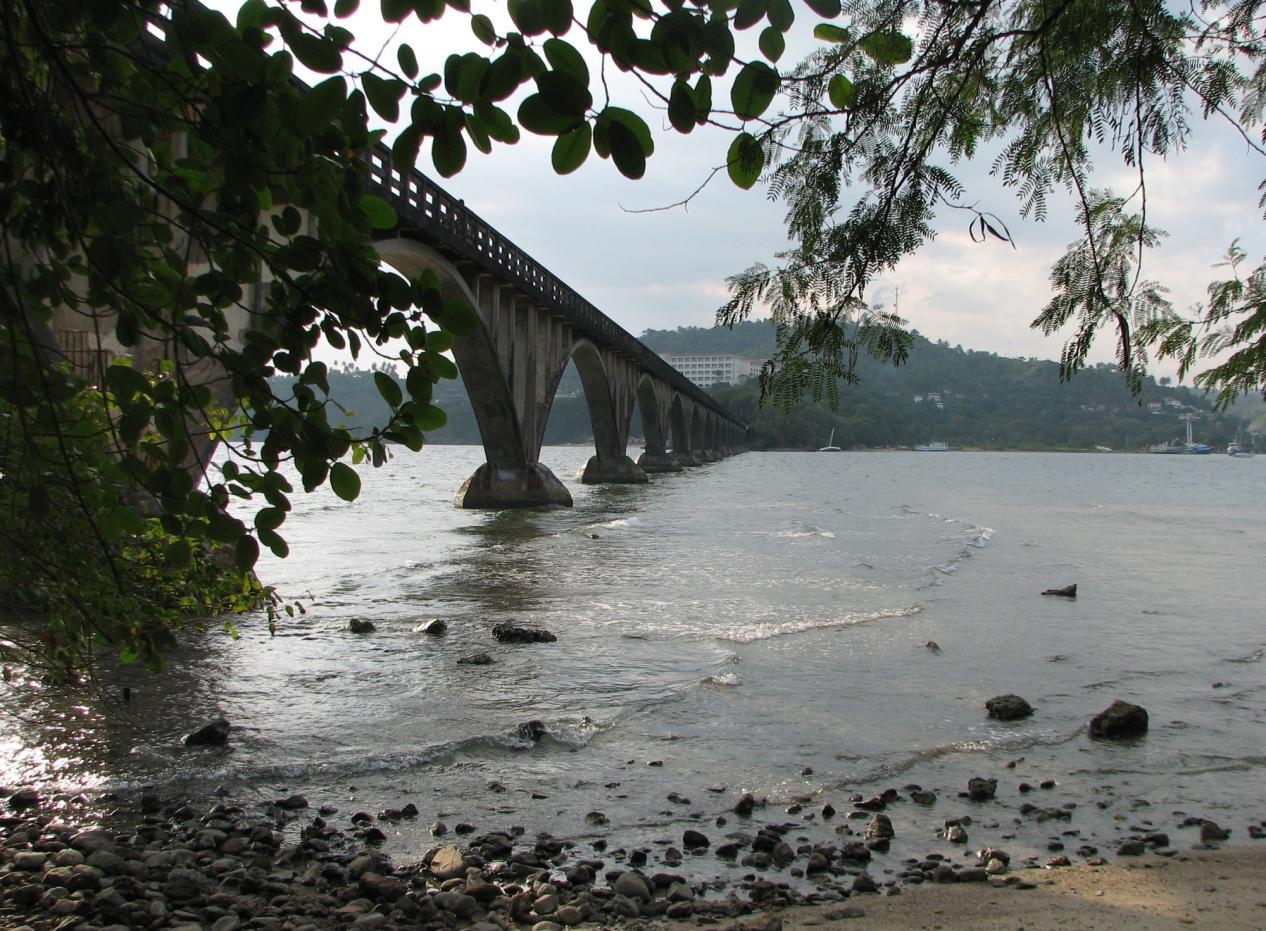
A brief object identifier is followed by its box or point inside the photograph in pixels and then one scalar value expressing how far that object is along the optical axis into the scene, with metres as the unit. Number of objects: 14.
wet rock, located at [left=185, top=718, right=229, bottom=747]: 6.42
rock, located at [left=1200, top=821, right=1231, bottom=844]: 5.12
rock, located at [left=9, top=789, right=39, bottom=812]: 5.12
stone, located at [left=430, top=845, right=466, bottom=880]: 4.32
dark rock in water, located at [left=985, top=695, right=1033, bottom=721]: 7.69
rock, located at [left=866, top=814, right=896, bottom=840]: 4.97
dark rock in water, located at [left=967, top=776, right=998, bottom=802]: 5.70
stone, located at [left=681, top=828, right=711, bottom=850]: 4.85
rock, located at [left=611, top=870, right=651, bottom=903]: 4.20
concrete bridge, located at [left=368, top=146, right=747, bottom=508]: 22.50
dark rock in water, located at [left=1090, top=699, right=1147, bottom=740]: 7.21
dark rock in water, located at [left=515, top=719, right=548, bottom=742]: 6.79
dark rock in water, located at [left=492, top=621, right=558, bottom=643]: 10.43
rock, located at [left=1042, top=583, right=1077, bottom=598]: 15.34
